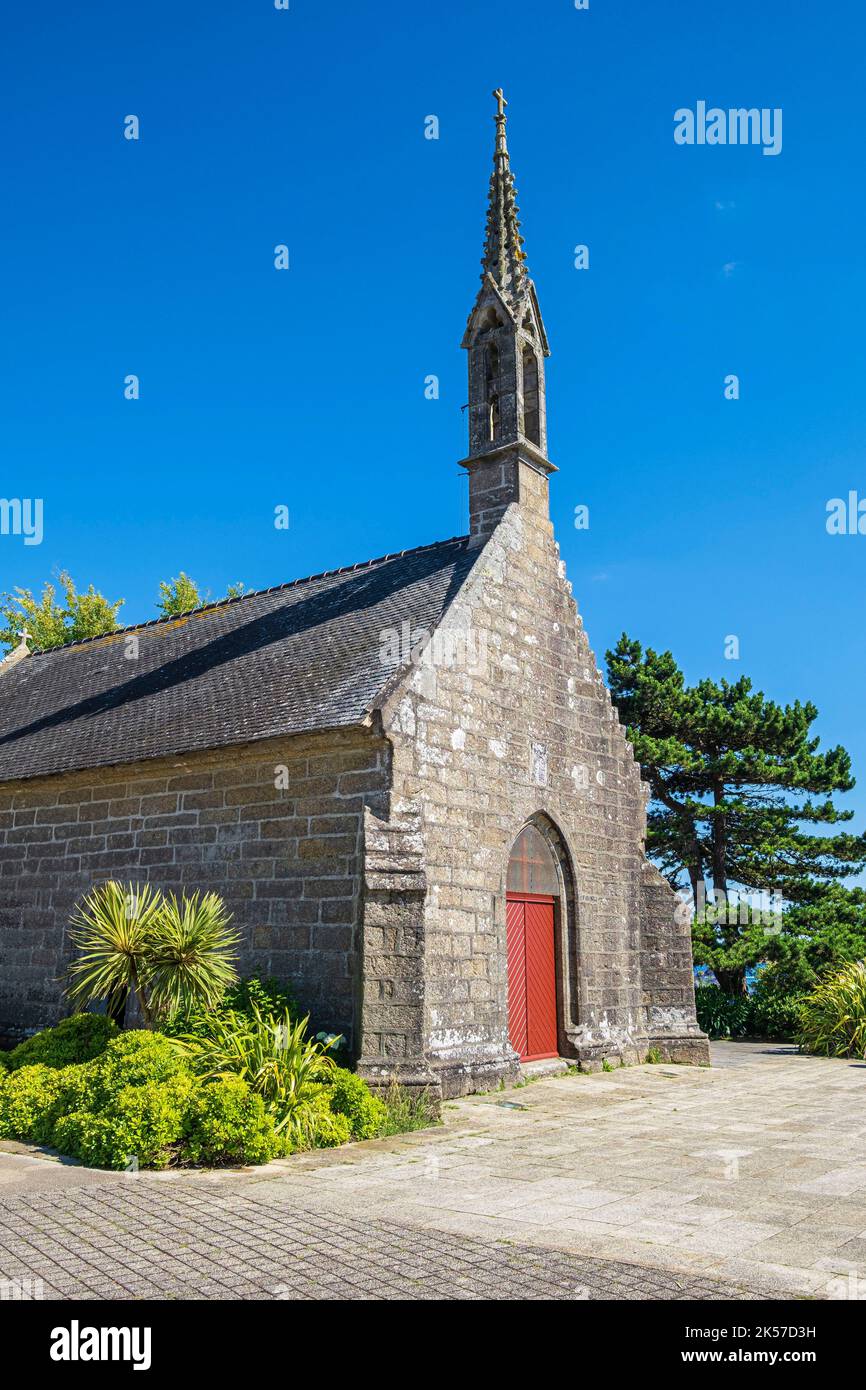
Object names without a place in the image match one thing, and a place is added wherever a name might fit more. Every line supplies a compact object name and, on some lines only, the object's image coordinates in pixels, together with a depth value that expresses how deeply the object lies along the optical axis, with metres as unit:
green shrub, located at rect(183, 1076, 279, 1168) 7.89
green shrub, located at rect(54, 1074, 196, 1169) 7.81
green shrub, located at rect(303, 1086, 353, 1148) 8.55
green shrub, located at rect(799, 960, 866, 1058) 17.41
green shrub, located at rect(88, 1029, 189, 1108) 8.55
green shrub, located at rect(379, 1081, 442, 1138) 9.48
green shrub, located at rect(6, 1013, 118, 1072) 10.55
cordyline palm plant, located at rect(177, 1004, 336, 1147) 8.63
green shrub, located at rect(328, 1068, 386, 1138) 9.02
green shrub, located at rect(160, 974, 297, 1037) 10.01
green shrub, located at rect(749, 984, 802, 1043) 20.47
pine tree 22.47
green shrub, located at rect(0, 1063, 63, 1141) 9.16
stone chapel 11.27
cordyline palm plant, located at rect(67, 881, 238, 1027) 9.89
